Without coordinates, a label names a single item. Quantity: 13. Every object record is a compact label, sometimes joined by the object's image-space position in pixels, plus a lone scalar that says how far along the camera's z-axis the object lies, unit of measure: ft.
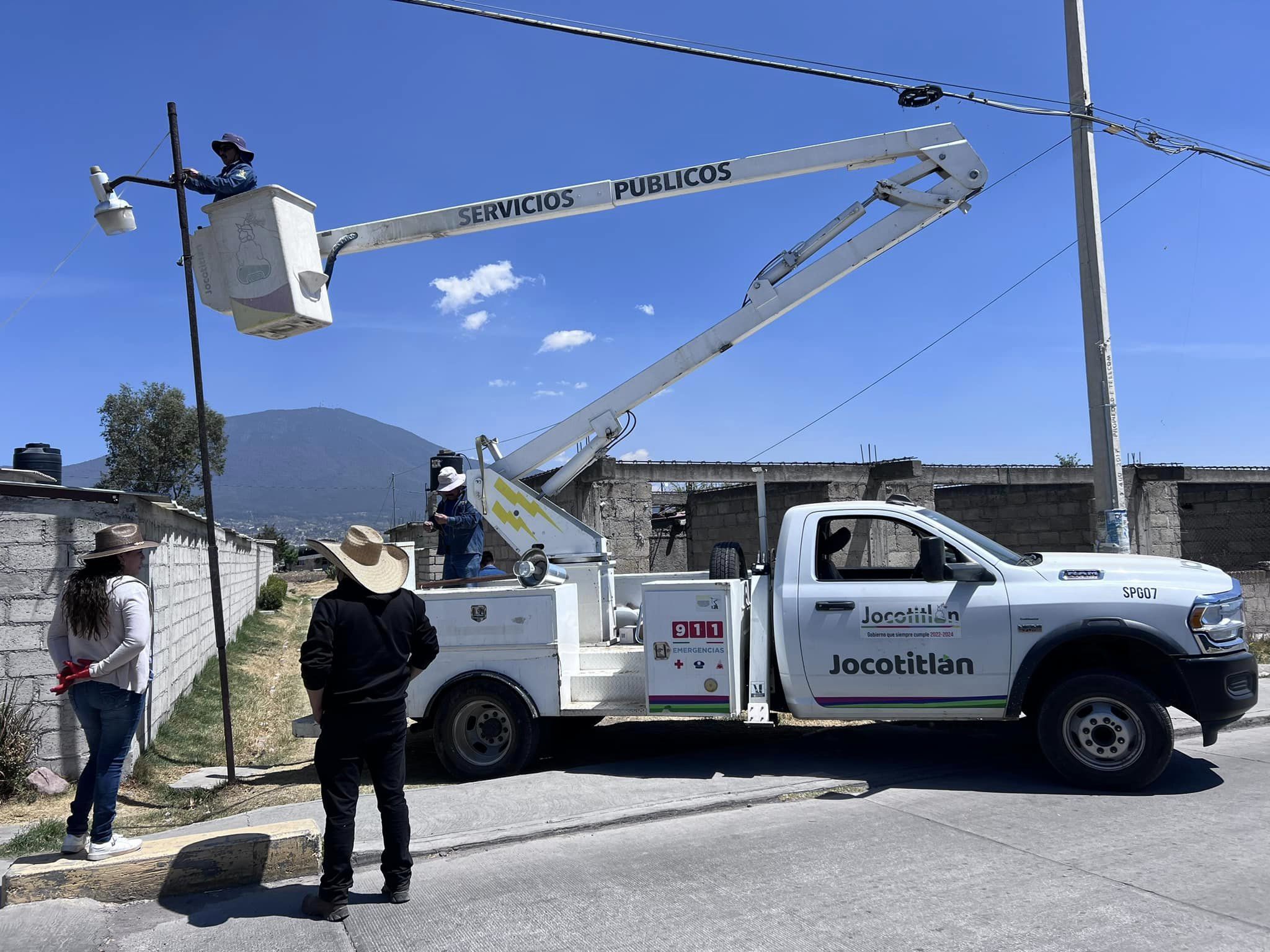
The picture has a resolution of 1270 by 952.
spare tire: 24.62
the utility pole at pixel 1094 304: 32.32
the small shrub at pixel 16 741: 23.16
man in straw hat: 15.10
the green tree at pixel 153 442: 161.07
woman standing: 16.30
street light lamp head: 24.03
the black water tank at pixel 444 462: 31.14
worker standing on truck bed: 29.89
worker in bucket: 24.81
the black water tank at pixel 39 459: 29.32
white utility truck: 20.81
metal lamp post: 24.07
